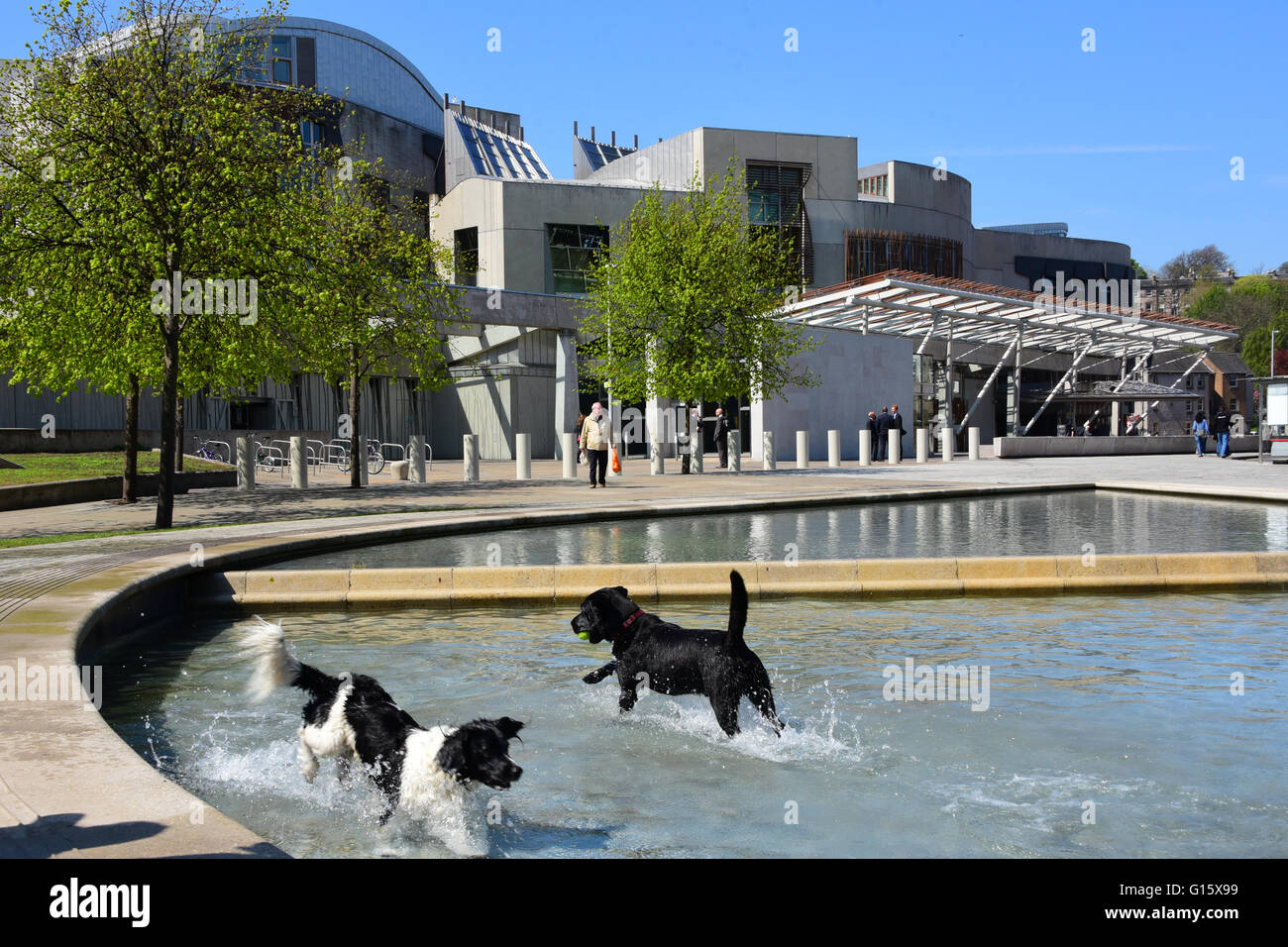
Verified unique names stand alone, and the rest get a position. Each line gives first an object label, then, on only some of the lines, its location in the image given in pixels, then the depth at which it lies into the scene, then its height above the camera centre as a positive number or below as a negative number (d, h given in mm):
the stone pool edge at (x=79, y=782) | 3416 -1242
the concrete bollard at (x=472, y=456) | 27172 -323
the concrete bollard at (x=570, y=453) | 27641 -291
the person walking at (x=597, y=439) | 22531 +46
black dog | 5582 -1158
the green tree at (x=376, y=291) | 22120 +3375
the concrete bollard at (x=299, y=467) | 24500 -475
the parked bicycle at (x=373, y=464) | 34281 -614
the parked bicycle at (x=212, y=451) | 34406 -130
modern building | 39500 +9833
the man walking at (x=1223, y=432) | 37906 +2
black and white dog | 4141 -1215
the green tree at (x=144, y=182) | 15062 +3771
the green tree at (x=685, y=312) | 28891 +3434
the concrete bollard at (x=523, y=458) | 28281 -408
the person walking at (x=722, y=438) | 32312 +41
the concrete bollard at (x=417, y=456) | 27266 -301
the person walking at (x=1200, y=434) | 39188 -59
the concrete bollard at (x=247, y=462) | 22969 -327
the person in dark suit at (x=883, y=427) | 38044 +350
